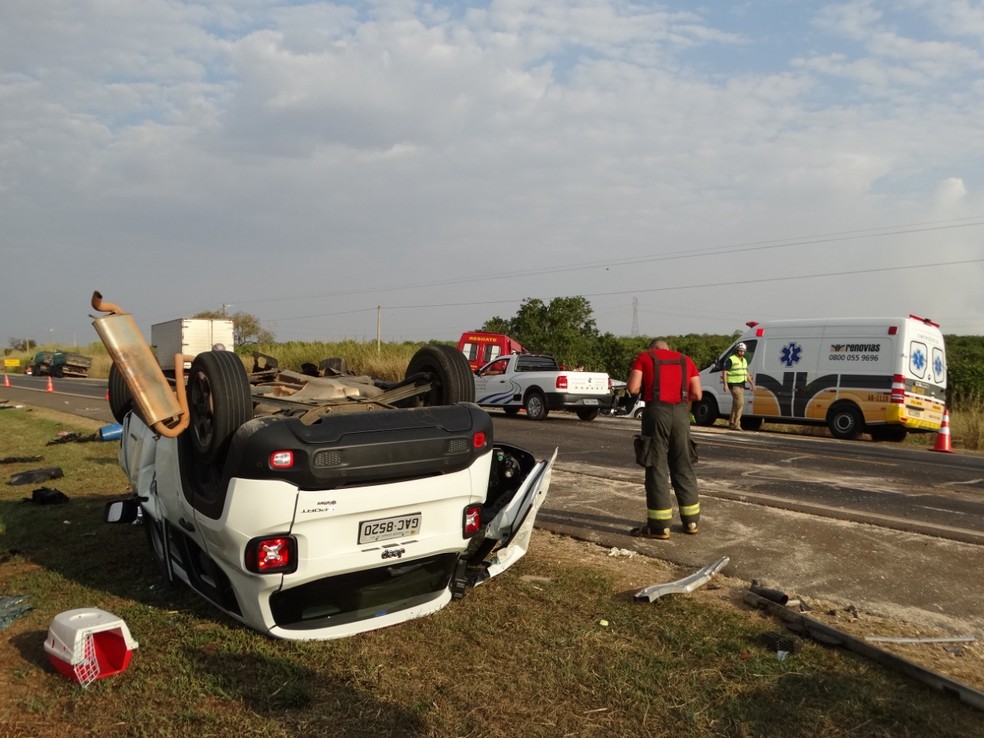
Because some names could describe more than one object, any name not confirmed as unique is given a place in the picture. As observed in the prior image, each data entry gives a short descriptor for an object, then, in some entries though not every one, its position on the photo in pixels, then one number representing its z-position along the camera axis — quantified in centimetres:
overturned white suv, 379
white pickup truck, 1809
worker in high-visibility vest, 1784
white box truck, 2631
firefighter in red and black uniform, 678
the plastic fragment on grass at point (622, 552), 632
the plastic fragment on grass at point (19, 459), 1128
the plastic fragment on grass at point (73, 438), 1317
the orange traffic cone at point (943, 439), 1518
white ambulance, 1609
